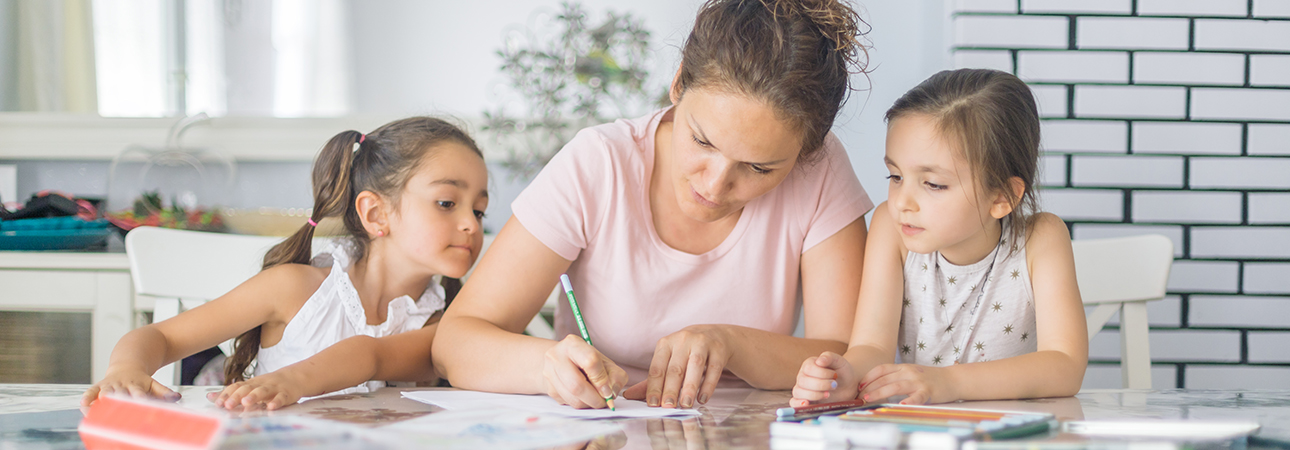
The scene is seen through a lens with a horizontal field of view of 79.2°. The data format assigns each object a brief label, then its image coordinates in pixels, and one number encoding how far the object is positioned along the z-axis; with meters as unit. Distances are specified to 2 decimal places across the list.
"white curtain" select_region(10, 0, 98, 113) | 2.37
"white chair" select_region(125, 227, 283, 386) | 1.40
